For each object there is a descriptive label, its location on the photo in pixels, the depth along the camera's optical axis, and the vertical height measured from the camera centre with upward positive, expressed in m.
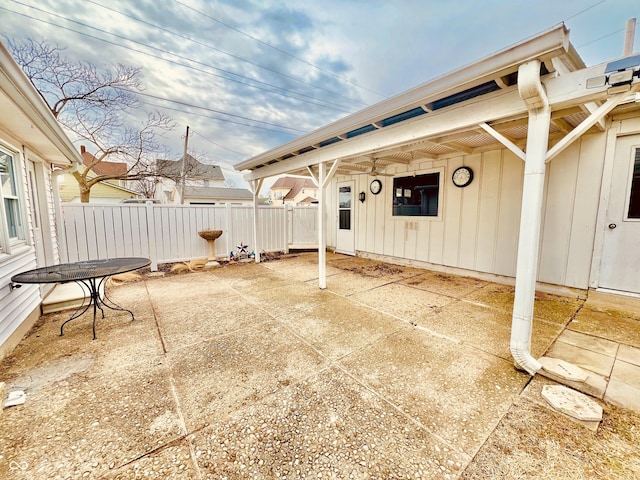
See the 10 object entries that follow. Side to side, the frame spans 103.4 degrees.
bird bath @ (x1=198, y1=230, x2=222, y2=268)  6.02 -0.76
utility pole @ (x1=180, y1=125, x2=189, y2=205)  10.80 +2.40
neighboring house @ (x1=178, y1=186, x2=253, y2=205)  19.47 +1.16
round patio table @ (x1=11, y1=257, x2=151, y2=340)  2.40 -0.66
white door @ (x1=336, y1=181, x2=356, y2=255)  7.21 -0.30
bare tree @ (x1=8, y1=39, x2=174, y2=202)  6.96 +3.37
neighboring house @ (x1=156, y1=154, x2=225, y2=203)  10.18 +1.71
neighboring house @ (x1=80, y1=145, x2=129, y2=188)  17.08 +2.83
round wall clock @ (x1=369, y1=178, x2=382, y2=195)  6.32 +0.59
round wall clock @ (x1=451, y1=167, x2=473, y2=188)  4.70 +0.63
